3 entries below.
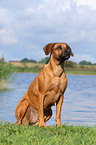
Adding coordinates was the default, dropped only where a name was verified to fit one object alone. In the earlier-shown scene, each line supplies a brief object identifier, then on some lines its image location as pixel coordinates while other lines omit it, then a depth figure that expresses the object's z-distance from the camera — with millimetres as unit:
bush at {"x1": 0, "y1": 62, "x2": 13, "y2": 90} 21017
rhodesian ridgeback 6406
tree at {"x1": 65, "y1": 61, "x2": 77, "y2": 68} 65500
